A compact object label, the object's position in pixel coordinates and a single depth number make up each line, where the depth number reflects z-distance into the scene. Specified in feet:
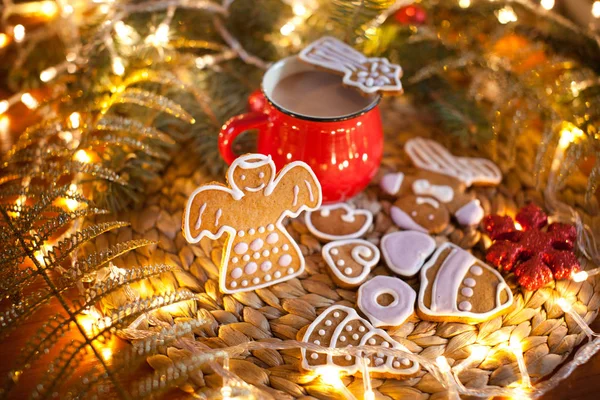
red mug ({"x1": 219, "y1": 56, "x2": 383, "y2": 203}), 2.39
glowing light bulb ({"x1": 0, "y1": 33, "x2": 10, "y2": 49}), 3.58
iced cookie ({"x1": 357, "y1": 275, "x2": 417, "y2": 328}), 2.20
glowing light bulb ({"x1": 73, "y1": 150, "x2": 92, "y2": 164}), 2.89
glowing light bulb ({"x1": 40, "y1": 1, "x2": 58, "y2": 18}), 3.88
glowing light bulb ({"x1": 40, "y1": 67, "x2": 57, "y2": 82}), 3.14
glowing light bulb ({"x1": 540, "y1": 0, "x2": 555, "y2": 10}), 3.28
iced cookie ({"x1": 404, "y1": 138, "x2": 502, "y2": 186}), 2.83
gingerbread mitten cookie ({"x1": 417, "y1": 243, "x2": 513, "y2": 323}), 2.21
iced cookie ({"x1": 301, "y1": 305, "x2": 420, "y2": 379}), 2.02
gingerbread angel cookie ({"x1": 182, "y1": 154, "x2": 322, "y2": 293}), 2.15
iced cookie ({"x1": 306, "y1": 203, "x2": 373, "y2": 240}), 2.57
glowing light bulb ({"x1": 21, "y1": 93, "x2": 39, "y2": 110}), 3.26
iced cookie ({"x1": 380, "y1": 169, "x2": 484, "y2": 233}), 2.63
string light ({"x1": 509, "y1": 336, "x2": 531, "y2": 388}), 1.99
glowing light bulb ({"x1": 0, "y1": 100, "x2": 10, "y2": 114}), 3.19
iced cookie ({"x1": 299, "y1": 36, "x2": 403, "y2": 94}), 2.45
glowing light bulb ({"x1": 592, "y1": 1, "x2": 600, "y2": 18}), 2.88
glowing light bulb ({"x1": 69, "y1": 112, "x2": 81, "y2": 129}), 2.92
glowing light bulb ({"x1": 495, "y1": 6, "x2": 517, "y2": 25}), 3.15
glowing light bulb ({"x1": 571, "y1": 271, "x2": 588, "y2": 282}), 2.32
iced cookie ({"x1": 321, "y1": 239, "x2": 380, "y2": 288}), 2.36
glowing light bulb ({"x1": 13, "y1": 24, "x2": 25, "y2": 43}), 3.31
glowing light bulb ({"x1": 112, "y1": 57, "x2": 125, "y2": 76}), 3.03
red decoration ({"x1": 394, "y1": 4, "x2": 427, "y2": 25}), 3.40
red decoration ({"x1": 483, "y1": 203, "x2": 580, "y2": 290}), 2.31
